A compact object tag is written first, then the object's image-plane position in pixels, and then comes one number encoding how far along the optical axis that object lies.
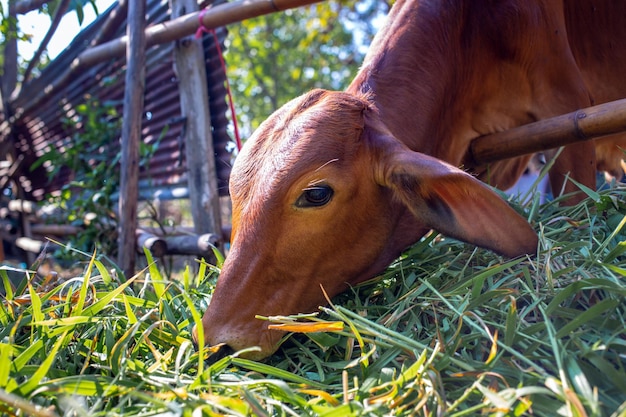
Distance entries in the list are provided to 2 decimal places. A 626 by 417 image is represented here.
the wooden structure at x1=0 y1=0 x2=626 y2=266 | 2.31
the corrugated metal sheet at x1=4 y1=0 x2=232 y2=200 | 3.95
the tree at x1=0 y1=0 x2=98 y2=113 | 4.05
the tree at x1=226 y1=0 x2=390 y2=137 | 10.98
